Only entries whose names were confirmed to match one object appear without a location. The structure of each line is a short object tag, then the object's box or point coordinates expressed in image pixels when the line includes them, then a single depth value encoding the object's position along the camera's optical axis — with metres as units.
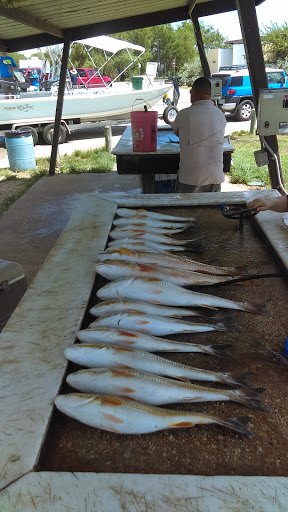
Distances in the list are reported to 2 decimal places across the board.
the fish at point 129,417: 1.46
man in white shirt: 4.82
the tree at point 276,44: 35.72
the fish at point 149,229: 3.18
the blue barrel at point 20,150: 10.15
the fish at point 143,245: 2.90
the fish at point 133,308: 2.11
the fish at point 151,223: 3.32
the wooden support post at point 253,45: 4.80
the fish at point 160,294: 2.22
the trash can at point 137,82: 17.14
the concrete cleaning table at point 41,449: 1.22
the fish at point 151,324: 2.00
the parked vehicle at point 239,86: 16.95
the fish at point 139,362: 1.69
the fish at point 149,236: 3.08
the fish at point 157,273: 2.44
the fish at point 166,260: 2.56
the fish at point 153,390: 1.58
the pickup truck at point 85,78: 17.03
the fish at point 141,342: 1.87
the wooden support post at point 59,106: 8.83
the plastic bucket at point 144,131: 4.80
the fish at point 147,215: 3.45
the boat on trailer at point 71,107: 14.00
